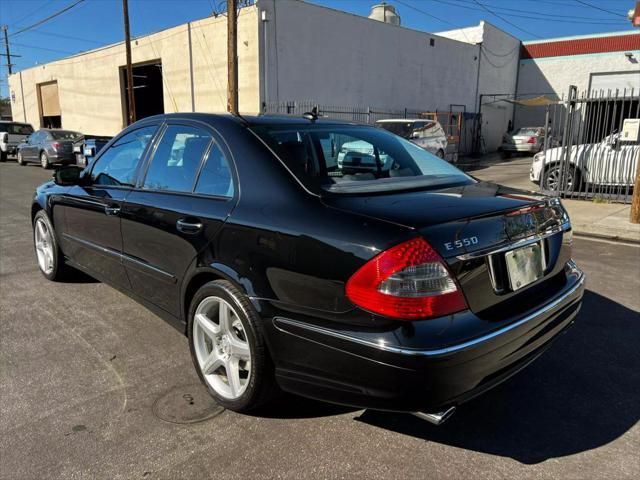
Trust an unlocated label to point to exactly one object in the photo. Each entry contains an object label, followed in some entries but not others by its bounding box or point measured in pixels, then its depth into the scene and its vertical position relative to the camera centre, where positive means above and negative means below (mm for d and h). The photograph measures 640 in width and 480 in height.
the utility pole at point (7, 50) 52197 +7935
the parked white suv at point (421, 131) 15508 -12
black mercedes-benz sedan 2096 -623
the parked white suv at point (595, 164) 10203 -664
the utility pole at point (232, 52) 13734 +2085
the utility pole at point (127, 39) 20734 +3590
